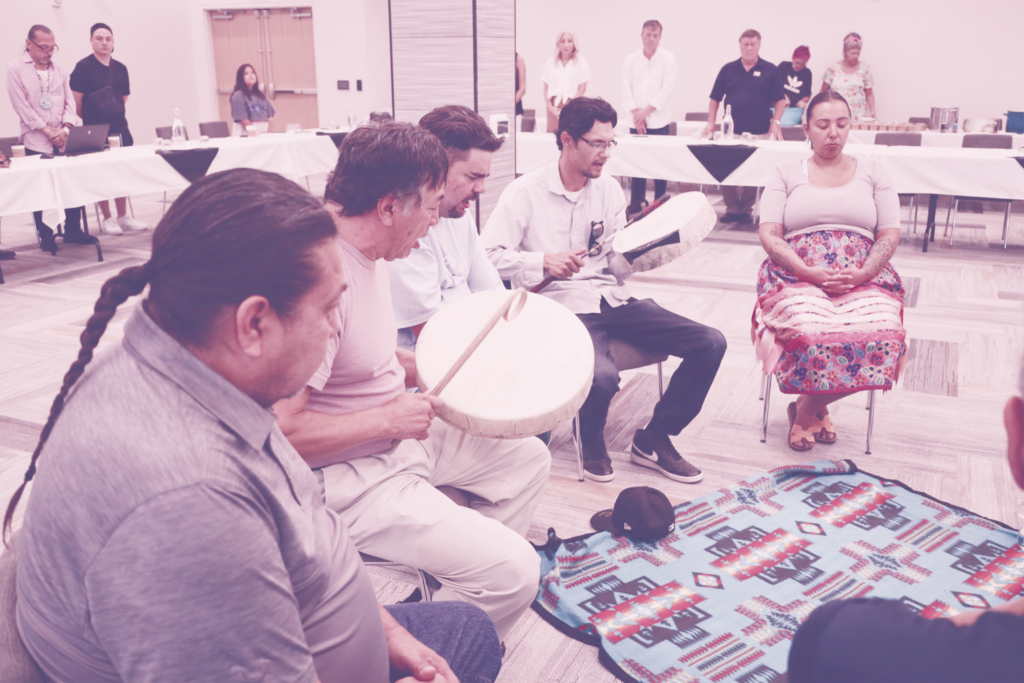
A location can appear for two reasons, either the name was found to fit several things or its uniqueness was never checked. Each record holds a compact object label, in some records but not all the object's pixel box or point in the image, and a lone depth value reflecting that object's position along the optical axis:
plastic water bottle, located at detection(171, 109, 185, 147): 6.12
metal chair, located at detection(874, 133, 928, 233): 6.56
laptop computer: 5.33
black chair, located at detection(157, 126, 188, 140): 6.79
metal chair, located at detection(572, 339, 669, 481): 2.73
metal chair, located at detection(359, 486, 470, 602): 1.52
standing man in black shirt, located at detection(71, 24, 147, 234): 6.21
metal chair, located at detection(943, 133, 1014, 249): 6.41
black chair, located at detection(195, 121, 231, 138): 7.00
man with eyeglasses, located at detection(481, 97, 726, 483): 2.66
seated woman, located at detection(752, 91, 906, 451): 2.72
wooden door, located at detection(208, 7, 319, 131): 10.48
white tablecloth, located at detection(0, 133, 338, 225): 4.69
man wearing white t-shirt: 2.04
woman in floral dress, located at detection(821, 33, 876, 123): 8.44
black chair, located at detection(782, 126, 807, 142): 7.07
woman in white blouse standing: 7.68
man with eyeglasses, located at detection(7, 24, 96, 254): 5.52
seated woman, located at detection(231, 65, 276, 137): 8.02
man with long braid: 0.68
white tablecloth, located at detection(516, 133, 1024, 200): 5.43
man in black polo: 7.00
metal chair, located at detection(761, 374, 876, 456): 2.80
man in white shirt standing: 7.25
